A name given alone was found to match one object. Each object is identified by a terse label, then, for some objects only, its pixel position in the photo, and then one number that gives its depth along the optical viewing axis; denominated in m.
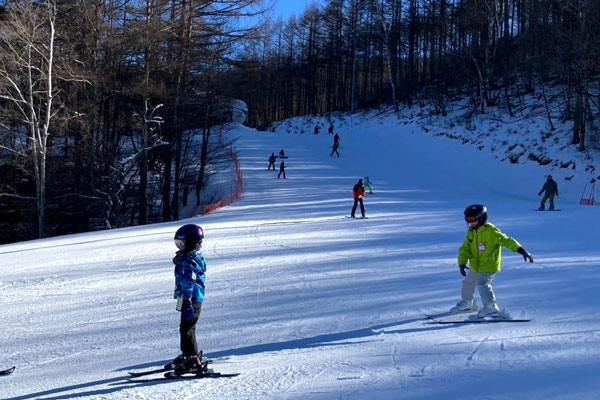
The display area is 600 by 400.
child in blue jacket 4.99
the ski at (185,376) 5.10
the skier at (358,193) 18.23
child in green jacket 6.52
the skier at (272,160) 33.84
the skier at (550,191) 19.72
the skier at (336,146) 38.39
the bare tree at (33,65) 20.77
